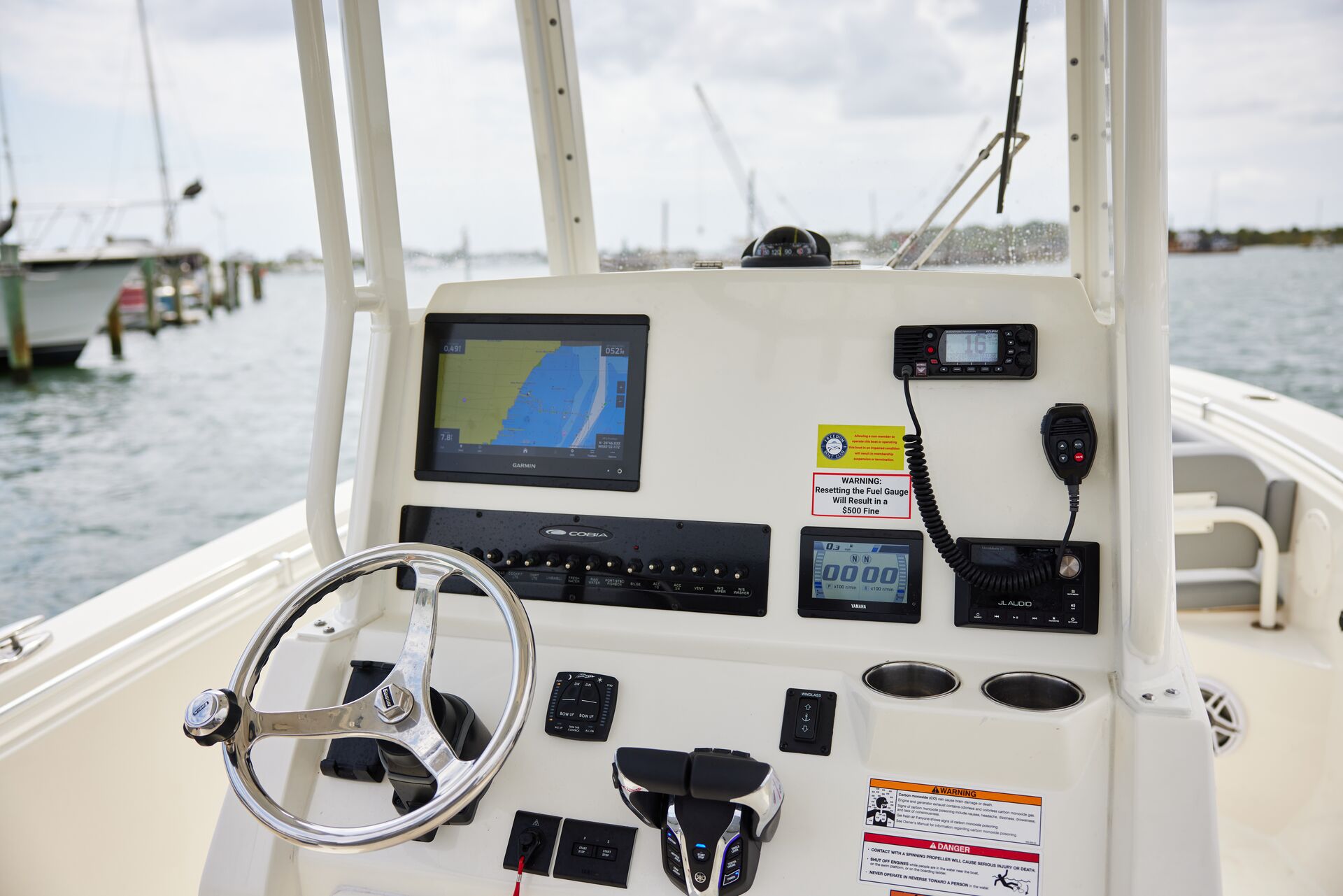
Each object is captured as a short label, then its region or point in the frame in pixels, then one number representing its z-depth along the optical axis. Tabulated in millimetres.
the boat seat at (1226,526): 2514
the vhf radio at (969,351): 1349
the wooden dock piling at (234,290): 26062
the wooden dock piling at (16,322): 15570
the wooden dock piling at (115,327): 19062
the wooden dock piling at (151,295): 20703
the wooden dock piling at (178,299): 22578
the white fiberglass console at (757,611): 1121
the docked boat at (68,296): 16281
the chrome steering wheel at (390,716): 974
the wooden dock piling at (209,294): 24688
